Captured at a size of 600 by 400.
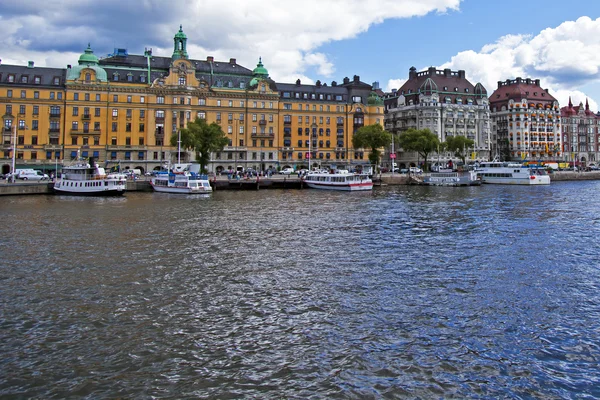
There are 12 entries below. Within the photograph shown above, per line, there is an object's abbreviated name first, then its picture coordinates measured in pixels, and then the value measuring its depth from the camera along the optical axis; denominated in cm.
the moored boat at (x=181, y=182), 9044
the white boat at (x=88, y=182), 8350
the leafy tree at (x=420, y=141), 14862
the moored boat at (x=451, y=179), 11800
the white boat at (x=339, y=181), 9989
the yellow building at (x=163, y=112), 12450
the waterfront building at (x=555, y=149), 19288
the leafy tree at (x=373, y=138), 13675
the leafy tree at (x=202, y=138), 10750
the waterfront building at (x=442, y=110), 18450
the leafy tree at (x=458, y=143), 16425
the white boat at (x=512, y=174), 12481
